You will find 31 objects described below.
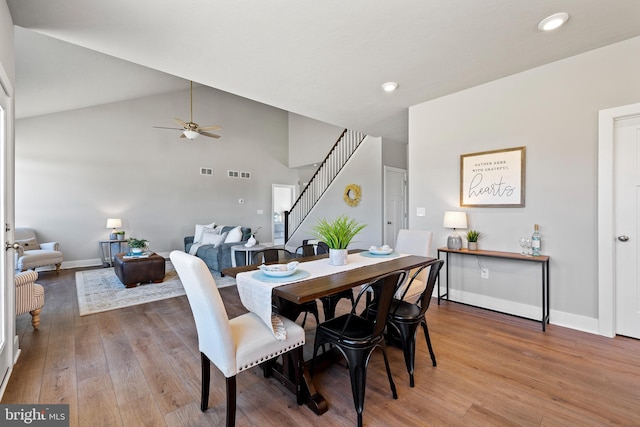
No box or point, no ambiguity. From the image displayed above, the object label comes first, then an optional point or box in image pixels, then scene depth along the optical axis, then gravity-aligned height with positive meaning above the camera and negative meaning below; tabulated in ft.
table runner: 5.48 -1.61
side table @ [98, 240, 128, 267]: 20.18 -2.72
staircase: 21.70 +2.69
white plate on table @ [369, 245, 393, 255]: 8.93 -1.25
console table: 9.42 -1.66
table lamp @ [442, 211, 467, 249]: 11.52 -0.50
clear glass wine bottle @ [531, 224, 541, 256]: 9.95 -1.10
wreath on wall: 20.02 +1.21
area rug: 12.32 -3.89
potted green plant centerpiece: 7.54 -0.71
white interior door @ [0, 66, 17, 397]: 6.59 -0.45
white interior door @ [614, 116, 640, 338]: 8.68 -0.47
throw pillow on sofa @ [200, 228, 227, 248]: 19.30 -1.77
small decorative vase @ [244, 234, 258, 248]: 17.09 -1.85
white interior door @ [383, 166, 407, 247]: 19.23 +0.63
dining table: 5.45 -1.46
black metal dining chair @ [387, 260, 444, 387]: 6.52 -2.54
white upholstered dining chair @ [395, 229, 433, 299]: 8.96 -1.29
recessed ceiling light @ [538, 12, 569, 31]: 7.30 +4.98
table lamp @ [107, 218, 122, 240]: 19.75 -0.70
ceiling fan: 16.77 +5.01
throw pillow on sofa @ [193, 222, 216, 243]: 22.29 -1.55
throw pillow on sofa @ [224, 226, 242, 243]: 18.92 -1.58
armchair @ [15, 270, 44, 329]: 9.04 -2.72
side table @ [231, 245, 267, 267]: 16.49 -2.25
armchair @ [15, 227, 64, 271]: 15.85 -2.27
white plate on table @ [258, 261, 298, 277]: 6.18 -1.29
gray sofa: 17.71 -2.72
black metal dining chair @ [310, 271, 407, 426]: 5.32 -2.53
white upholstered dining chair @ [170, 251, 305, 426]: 4.81 -2.33
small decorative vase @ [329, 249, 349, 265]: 7.61 -1.18
